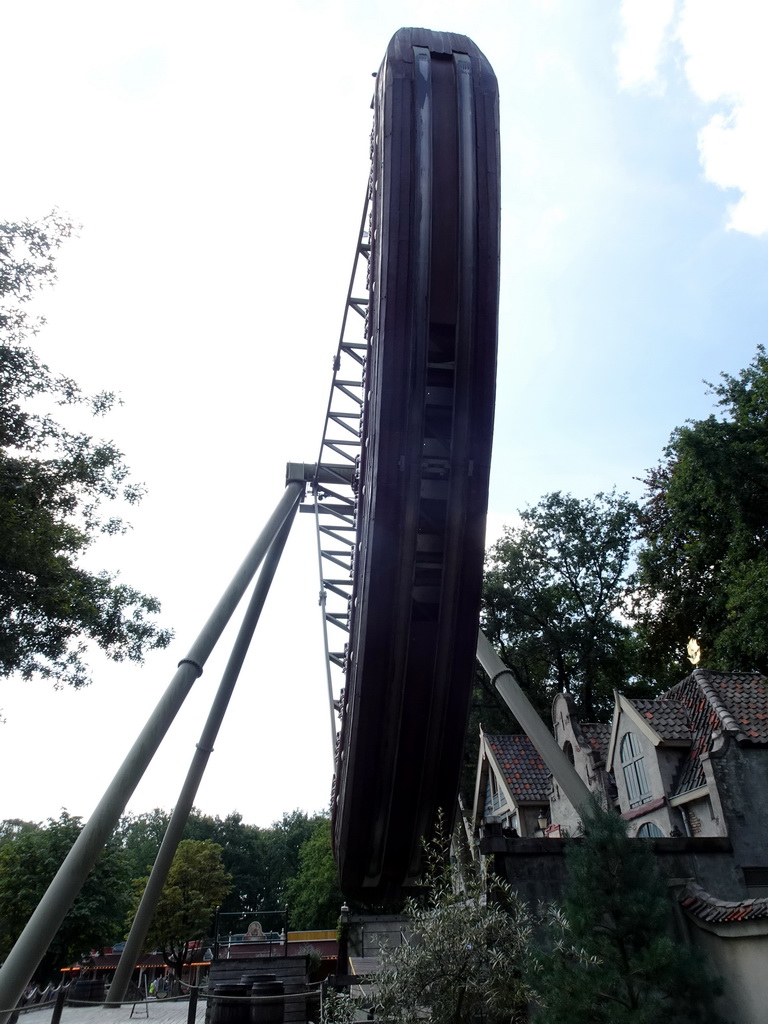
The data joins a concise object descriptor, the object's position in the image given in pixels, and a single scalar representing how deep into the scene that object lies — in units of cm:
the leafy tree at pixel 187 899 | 3616
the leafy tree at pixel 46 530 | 1296
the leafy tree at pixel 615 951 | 734
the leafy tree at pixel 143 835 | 6012
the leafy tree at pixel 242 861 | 6419
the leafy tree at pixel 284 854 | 6525
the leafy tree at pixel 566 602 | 3334
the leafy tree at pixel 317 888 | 4547
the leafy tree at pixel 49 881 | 2061
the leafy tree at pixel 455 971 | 711
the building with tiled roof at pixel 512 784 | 2445
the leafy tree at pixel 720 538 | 2141
